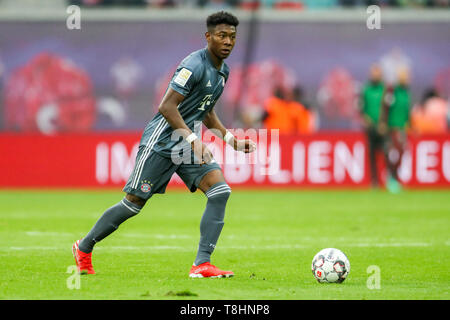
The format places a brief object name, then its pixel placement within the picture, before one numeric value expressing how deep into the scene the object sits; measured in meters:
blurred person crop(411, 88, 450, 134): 24.48
